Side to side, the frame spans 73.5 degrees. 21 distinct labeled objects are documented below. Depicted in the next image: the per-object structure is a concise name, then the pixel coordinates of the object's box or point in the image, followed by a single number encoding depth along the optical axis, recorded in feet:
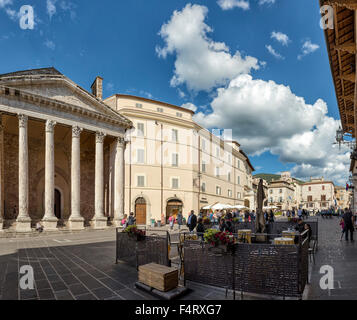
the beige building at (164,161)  89.35
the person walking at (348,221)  37.11
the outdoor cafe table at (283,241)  23.31
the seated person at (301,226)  28.36
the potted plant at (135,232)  21.88
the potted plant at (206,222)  38.45
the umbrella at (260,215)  28.84
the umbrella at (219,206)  74.39
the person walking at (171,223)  69.35
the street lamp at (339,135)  51.82
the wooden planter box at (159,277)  15.37
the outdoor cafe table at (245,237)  29.22
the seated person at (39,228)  52.28
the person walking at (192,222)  37.48
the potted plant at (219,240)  14.99
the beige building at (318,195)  294.05
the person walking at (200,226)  31.99
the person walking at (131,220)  42.59
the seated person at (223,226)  38.08
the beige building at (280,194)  253.24
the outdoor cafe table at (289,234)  28.06
